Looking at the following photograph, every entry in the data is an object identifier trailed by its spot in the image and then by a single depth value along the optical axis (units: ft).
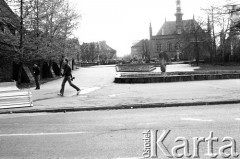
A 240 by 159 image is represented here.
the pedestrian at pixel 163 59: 81.30
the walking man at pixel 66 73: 48.09
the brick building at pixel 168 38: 347.36
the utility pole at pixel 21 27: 73.73
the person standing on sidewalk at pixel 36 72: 63.52
